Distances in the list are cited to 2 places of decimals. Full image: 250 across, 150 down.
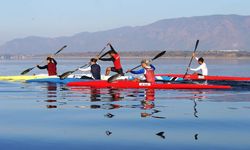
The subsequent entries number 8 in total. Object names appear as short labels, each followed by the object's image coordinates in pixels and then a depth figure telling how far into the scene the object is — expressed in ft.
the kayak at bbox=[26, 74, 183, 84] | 103.14
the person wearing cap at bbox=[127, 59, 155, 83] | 82.69
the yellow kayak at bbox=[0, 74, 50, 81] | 112.06
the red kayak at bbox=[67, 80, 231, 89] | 84.99
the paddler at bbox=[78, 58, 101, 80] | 96.91
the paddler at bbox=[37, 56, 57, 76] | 109.54
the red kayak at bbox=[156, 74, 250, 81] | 104.58
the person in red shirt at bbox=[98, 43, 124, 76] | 98.89
